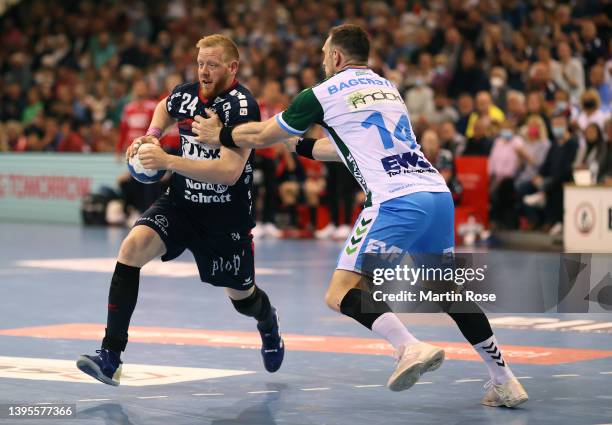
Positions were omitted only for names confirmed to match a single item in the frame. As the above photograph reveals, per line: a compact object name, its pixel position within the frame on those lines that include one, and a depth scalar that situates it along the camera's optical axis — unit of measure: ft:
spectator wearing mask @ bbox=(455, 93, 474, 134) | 67.26
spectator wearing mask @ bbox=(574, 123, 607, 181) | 59.72
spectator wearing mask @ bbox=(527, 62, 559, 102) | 66.18
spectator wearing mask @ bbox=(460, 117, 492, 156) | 64.18
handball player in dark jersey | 24.89
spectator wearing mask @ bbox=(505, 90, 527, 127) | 65.46
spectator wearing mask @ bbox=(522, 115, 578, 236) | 60.08
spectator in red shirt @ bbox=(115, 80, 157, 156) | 71.72
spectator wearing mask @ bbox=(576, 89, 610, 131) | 61.26
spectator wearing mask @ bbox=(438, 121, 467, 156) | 64.85
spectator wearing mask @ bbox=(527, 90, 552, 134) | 63.41
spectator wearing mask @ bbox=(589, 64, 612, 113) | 63.82
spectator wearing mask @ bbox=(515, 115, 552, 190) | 61.98
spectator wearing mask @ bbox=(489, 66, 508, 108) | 68.90
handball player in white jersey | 22.40
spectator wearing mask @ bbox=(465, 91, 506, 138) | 65.10
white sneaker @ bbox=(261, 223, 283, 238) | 68.28
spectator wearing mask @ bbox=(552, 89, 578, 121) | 63.98
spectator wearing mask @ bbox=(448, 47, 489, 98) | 70.03
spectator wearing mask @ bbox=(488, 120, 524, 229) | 62.54
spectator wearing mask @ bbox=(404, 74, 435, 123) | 70.18
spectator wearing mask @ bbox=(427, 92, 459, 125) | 69.21
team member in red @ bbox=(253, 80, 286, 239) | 68.13
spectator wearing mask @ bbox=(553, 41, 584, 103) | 65.92
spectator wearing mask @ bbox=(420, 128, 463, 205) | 60.03
